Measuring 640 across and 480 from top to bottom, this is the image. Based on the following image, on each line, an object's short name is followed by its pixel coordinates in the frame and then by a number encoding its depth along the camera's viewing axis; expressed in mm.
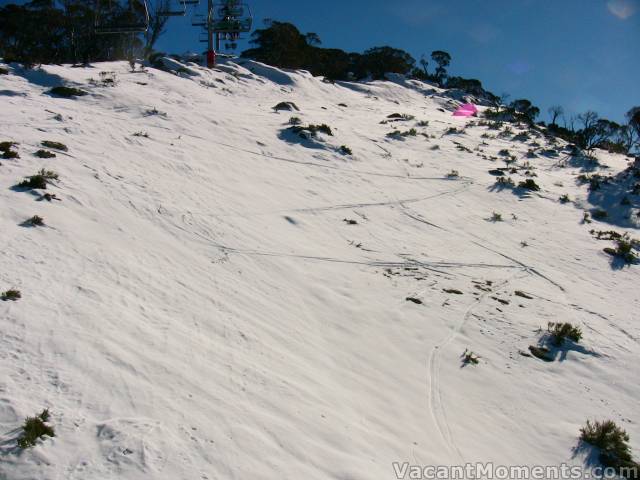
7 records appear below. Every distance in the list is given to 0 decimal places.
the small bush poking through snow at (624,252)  12984
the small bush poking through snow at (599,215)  17030
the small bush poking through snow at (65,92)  16828
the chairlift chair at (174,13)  23094
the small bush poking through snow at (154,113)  16922
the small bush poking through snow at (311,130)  19141
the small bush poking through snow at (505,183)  18484
